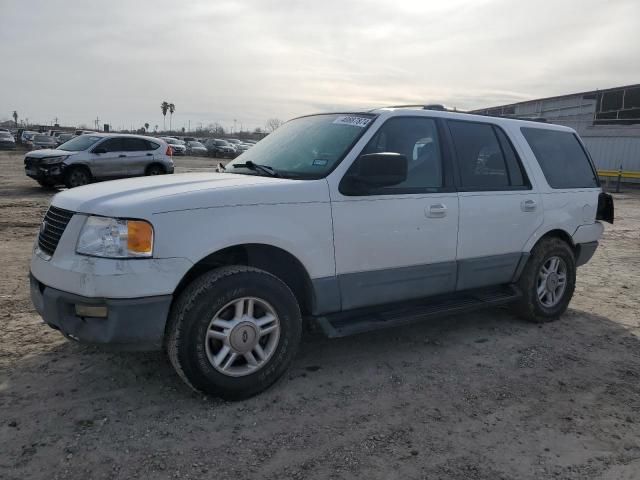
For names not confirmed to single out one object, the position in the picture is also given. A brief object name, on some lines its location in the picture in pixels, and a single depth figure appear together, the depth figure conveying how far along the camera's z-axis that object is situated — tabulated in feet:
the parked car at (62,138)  114.67
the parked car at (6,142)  123.95
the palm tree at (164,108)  411.54
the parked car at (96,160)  49.44
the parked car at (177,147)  138.92
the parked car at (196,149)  147.88
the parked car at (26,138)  137.08
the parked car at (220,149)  139.95
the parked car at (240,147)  149.17
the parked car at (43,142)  111.58
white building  89.20
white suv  10.22
